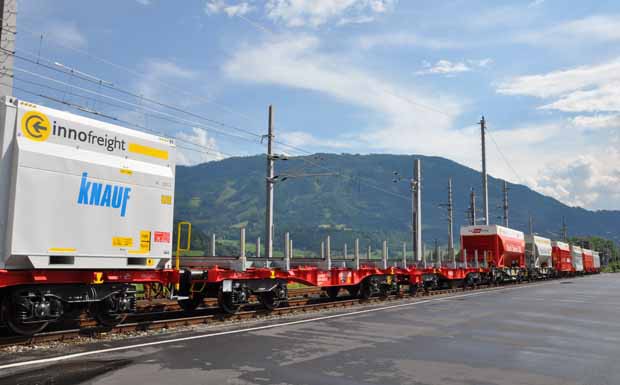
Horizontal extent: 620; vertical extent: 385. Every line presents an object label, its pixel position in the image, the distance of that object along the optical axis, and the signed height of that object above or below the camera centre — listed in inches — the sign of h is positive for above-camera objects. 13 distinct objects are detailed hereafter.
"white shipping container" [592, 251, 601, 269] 3467.0 -48.8
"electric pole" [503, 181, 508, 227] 2384.2 +221.4
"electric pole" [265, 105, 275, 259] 1006.4 +117.5
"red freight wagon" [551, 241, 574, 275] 2033.7 -21.2
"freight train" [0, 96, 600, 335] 374.0 +15.8
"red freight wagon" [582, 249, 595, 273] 2935.5 -48.8
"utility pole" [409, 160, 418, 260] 1326.5 +89.0
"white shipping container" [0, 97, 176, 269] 373.1 +45.1
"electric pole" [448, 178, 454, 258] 1749.1 +126.8
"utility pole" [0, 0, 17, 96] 526.6 +213.9
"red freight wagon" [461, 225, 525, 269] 1357.0 +20.2
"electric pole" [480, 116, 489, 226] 1684.3 +283.2
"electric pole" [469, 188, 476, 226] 2204.2 +206.1
